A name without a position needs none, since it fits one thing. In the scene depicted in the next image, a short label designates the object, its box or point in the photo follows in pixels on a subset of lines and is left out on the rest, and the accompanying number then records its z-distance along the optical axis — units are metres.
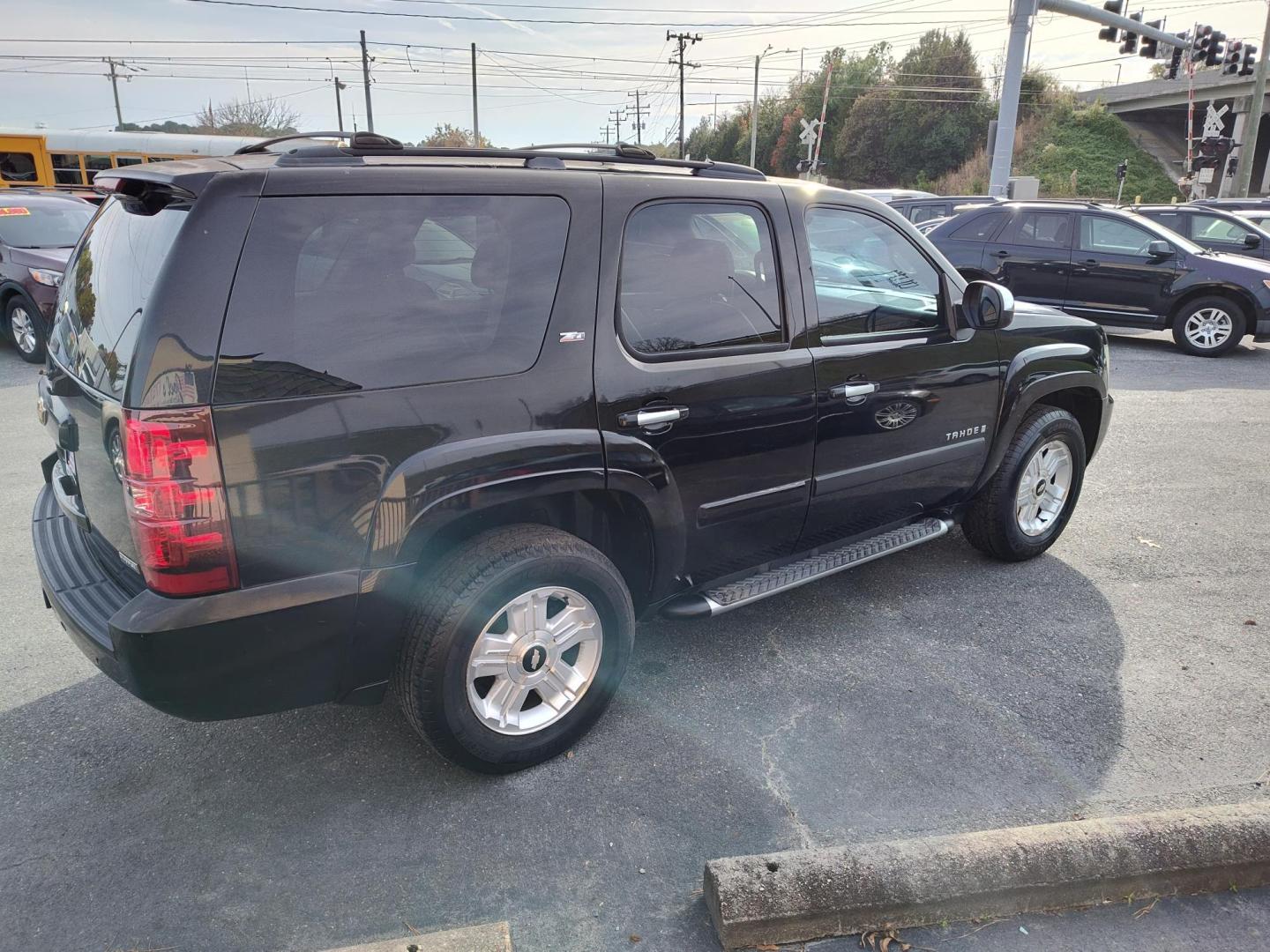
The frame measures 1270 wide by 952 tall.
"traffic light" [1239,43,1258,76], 23.94
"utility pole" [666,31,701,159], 62.66
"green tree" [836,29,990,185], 51.19
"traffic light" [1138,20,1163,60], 20.59
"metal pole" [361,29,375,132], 52.97
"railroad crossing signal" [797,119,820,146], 33.78
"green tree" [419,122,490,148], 62.55
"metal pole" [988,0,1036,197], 17.55
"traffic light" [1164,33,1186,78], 23.28
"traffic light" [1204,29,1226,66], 21.44
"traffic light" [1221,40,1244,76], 22.80
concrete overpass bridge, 46.03
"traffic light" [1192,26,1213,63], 21.58
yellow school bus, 21.12
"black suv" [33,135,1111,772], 2.28
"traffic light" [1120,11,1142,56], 20.23
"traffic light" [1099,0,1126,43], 19.02
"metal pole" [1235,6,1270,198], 26.98
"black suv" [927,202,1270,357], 10.57
